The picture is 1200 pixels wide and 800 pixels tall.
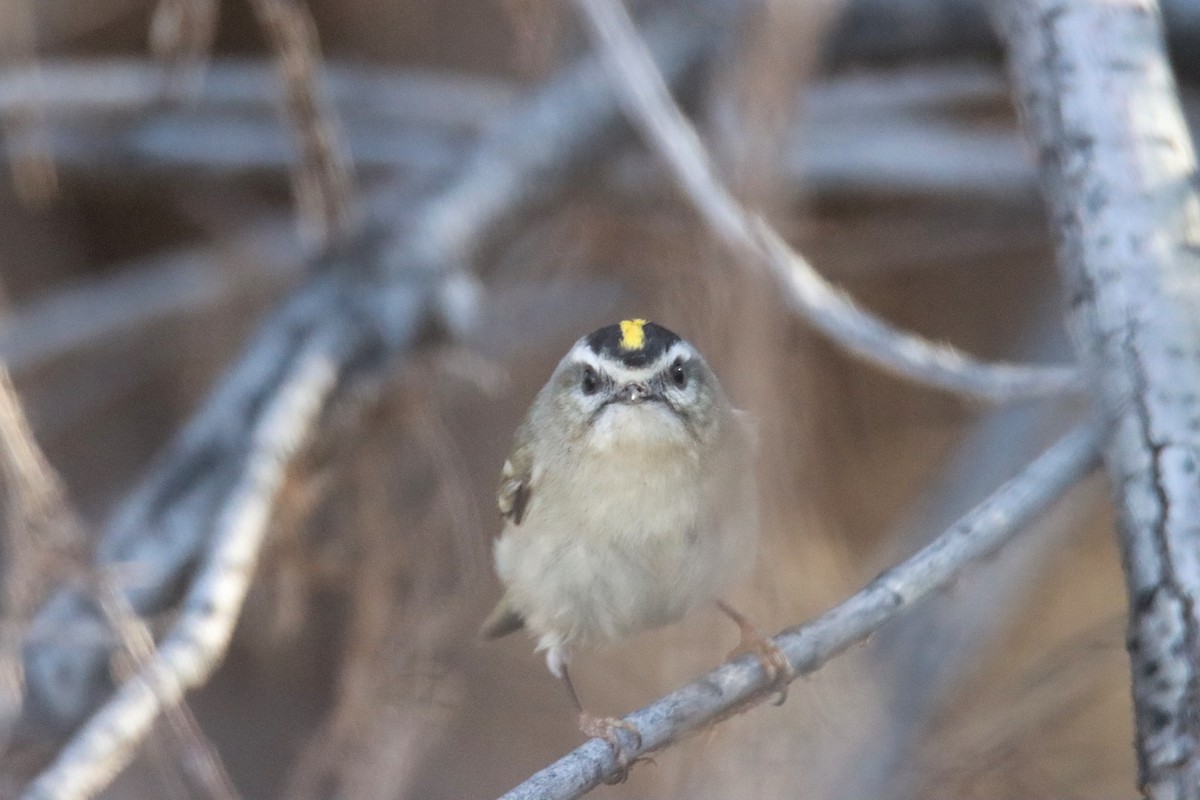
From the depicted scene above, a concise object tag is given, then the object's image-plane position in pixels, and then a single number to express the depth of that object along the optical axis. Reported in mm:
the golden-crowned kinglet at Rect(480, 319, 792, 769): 3012
